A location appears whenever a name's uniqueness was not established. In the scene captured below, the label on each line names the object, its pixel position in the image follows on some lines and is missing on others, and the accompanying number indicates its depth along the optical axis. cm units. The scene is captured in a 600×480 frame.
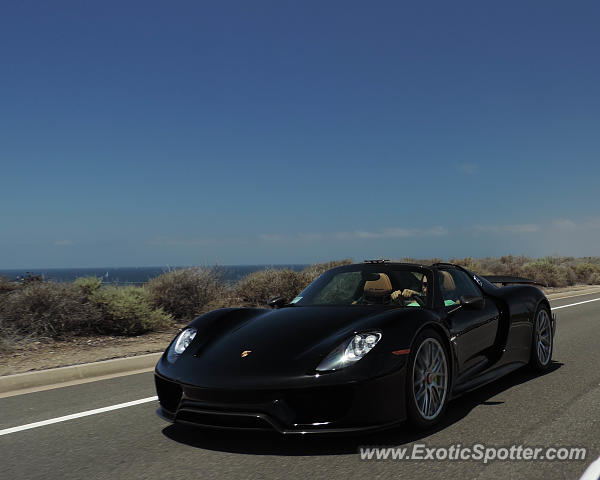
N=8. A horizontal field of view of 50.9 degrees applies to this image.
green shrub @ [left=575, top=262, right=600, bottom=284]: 3212
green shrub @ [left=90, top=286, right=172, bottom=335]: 1045
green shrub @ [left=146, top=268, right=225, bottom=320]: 1234
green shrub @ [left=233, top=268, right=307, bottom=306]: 1466
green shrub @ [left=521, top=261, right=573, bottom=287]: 2748
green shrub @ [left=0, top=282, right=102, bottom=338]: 957
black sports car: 404
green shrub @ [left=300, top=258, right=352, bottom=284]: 1603
